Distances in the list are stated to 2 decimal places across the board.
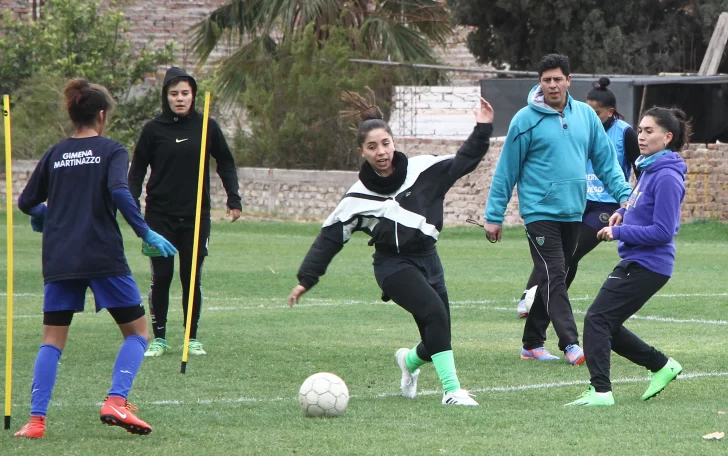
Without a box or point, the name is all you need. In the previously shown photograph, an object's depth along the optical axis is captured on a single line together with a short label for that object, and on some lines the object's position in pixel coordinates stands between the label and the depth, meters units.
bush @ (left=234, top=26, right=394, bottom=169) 63.12
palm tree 67.19
